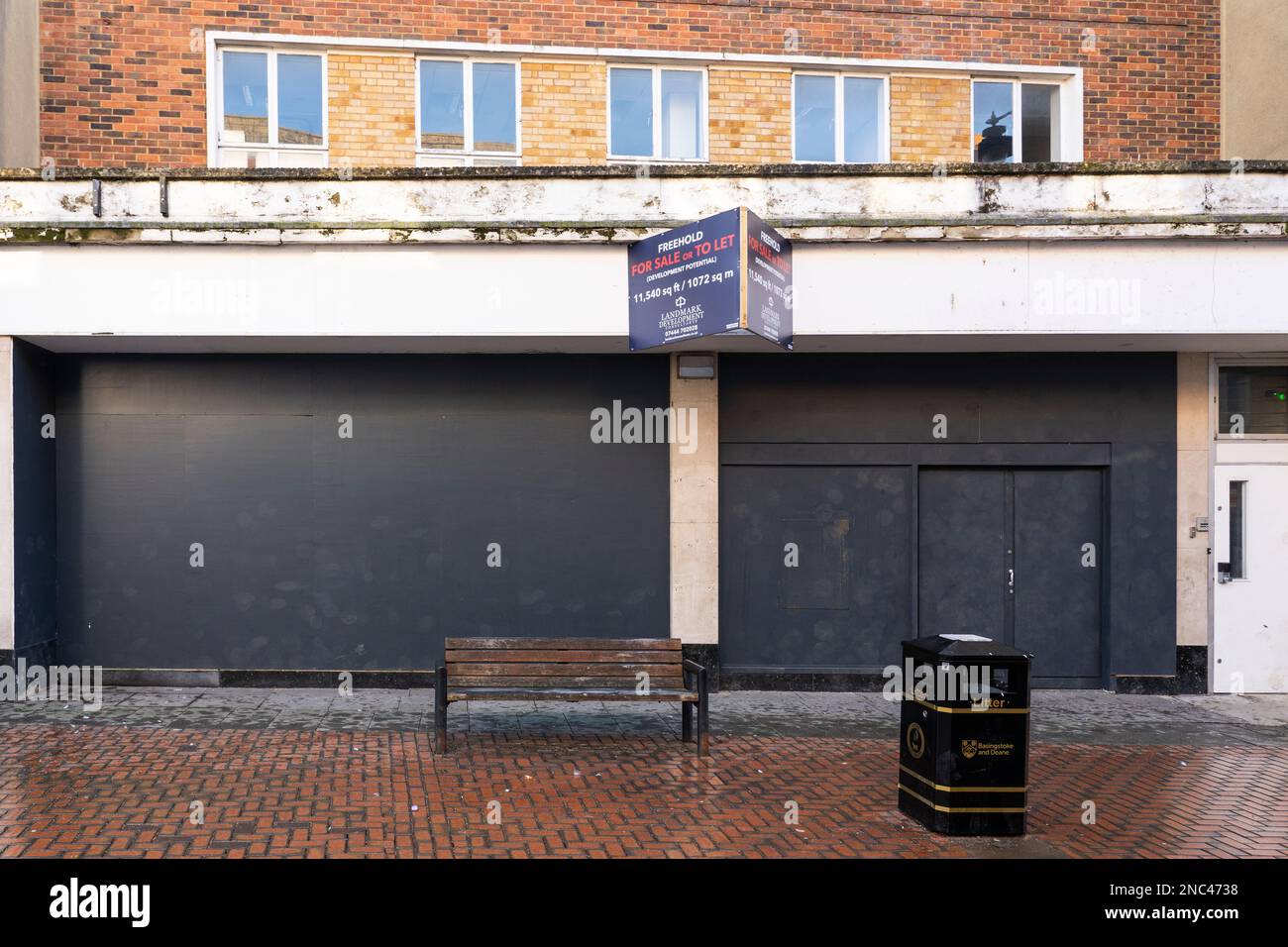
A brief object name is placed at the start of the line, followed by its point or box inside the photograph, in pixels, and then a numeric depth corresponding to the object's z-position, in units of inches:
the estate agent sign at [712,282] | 326.3
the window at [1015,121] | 496.1
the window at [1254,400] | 430.0
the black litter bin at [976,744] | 249.1
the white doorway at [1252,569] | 424.5
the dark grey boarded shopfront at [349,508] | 412.8
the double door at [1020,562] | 428.8
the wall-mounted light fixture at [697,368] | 415.8
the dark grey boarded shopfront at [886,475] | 423.2
